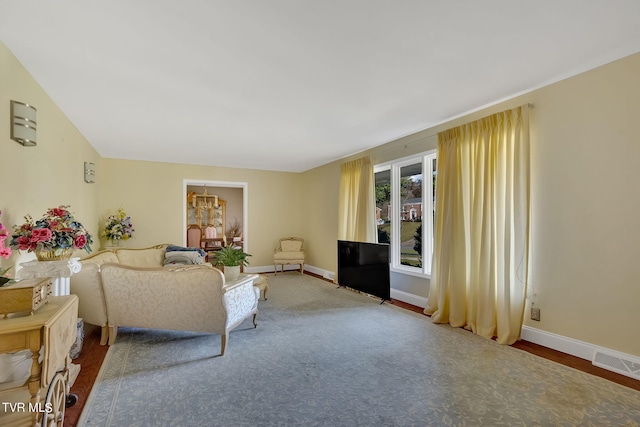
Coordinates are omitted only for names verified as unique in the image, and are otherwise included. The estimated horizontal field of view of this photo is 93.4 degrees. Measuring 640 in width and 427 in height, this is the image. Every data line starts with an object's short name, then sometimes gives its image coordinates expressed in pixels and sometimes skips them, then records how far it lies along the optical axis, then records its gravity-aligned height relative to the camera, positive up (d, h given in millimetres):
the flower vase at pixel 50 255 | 2349 -327
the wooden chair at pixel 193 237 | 8406 -645
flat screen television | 4602 -880
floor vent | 2435 -1237
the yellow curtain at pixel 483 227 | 3162 -139
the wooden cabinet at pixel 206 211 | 9297 +93
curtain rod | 4434 +1109
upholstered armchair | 7109 -922
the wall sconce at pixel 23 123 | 2270 +699
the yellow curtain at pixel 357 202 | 5359 +229
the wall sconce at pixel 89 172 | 4590 +647
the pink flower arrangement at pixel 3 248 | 1657 -195
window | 4480 +86
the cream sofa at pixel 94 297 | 3059 -881
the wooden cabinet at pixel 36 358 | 1352 -702
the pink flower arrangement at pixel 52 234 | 2197 -160
